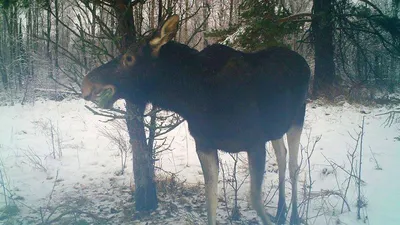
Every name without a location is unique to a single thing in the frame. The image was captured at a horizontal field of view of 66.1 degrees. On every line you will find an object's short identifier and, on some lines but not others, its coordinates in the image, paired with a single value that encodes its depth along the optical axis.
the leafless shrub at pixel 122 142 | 5.78
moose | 3.21
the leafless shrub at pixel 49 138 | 6.57
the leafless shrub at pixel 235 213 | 4.04
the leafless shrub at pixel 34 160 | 5.75
